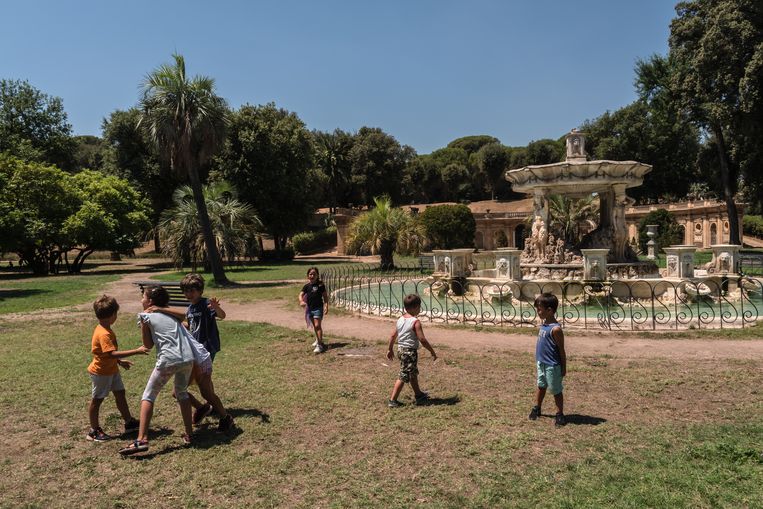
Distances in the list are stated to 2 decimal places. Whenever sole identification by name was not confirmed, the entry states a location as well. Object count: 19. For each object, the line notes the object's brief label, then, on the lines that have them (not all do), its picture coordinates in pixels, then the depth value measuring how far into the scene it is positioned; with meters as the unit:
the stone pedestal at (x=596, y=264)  13.53
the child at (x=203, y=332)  5.20
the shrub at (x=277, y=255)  42.10
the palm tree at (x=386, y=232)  25.38
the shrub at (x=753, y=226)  44.97
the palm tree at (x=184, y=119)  20.42
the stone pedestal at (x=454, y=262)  15.96
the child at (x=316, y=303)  9.05
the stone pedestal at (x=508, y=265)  14.62
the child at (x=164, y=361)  4.83
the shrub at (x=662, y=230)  37.91
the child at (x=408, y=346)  5.92
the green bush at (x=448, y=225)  37.09
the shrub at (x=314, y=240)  50.22
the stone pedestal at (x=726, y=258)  15.12
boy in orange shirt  5.19
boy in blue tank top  5.27
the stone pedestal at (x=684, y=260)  14.65
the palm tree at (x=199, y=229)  24.72
